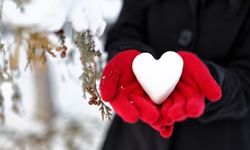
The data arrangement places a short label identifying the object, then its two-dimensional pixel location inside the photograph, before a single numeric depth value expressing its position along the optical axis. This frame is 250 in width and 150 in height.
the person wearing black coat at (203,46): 1.02
